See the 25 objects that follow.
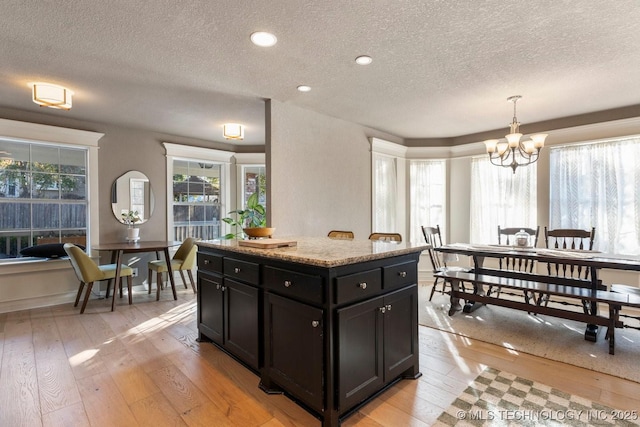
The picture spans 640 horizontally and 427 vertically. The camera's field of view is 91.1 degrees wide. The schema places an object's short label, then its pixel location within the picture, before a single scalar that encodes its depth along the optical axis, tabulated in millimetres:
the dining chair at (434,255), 4137
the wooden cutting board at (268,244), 2277
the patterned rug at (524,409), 1787
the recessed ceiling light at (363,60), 2580
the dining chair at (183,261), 4426
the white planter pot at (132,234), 4594
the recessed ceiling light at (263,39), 2240
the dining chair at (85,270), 3643
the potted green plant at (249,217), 5258
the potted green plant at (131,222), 4602
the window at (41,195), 3947
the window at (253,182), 6004
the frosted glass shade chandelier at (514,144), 3293
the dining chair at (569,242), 3572
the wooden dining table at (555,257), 2775
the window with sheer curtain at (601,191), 3828
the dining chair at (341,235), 3504
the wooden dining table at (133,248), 3919
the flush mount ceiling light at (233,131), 4398
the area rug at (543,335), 2502
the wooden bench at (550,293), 2666
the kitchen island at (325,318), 1725
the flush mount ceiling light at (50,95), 3020
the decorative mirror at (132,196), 4668
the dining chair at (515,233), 3885
